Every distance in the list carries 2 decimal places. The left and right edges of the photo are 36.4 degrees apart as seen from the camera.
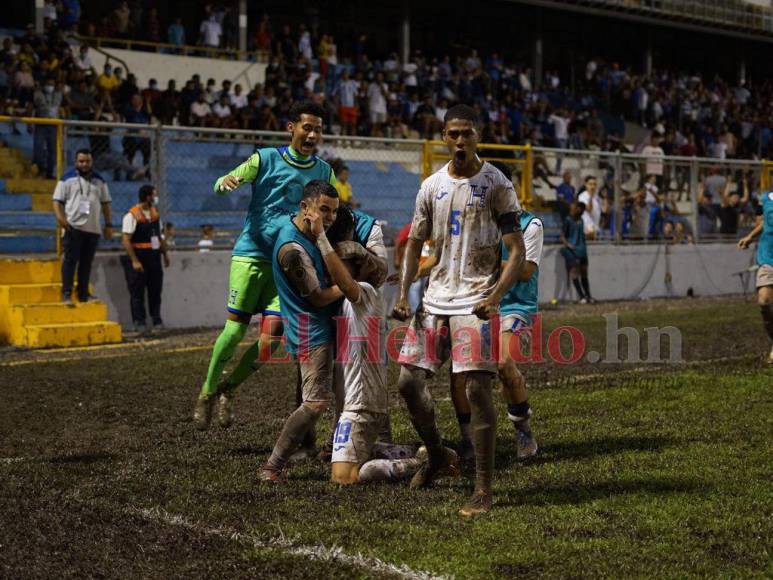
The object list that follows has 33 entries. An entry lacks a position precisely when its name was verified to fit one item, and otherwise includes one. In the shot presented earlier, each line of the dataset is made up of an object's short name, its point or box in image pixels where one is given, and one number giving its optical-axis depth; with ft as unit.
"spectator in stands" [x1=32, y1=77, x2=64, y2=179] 50.31
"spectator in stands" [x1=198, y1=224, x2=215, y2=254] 55.21
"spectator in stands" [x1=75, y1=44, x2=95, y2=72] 73.23
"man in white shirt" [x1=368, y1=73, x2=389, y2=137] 87.04
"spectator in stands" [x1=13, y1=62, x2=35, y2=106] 64.44
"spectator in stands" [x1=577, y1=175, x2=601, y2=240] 69.67
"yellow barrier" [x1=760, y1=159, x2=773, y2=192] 81.46
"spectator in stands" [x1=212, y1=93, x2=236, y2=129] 70.95
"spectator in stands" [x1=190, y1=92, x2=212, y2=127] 71.66
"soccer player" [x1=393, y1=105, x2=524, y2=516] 19.80
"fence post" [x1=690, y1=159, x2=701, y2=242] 76.28
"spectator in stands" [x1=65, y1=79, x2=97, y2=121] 65.46
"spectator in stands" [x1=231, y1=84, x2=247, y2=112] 76.88
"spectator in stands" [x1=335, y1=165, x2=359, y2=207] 56.95
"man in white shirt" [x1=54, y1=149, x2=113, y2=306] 47.91
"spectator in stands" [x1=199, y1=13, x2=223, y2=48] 91.71
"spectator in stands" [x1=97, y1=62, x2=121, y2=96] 70.49
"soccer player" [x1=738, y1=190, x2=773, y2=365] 39.14
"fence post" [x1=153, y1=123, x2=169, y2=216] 52.80
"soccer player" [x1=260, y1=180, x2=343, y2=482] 21.63
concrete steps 46.85
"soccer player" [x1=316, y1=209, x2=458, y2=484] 21.95
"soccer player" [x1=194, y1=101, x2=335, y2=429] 26.37
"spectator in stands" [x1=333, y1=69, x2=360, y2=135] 83.76
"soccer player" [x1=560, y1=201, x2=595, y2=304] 68.33
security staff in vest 50.80
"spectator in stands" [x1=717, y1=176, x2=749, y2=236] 78.95
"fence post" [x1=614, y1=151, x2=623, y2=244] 71.82
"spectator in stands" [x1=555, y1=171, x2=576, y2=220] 68.85
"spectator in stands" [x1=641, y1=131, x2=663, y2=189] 73.46
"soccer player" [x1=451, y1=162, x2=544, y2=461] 24.58
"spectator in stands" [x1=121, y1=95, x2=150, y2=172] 52.66
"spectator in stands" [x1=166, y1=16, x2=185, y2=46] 89.35
